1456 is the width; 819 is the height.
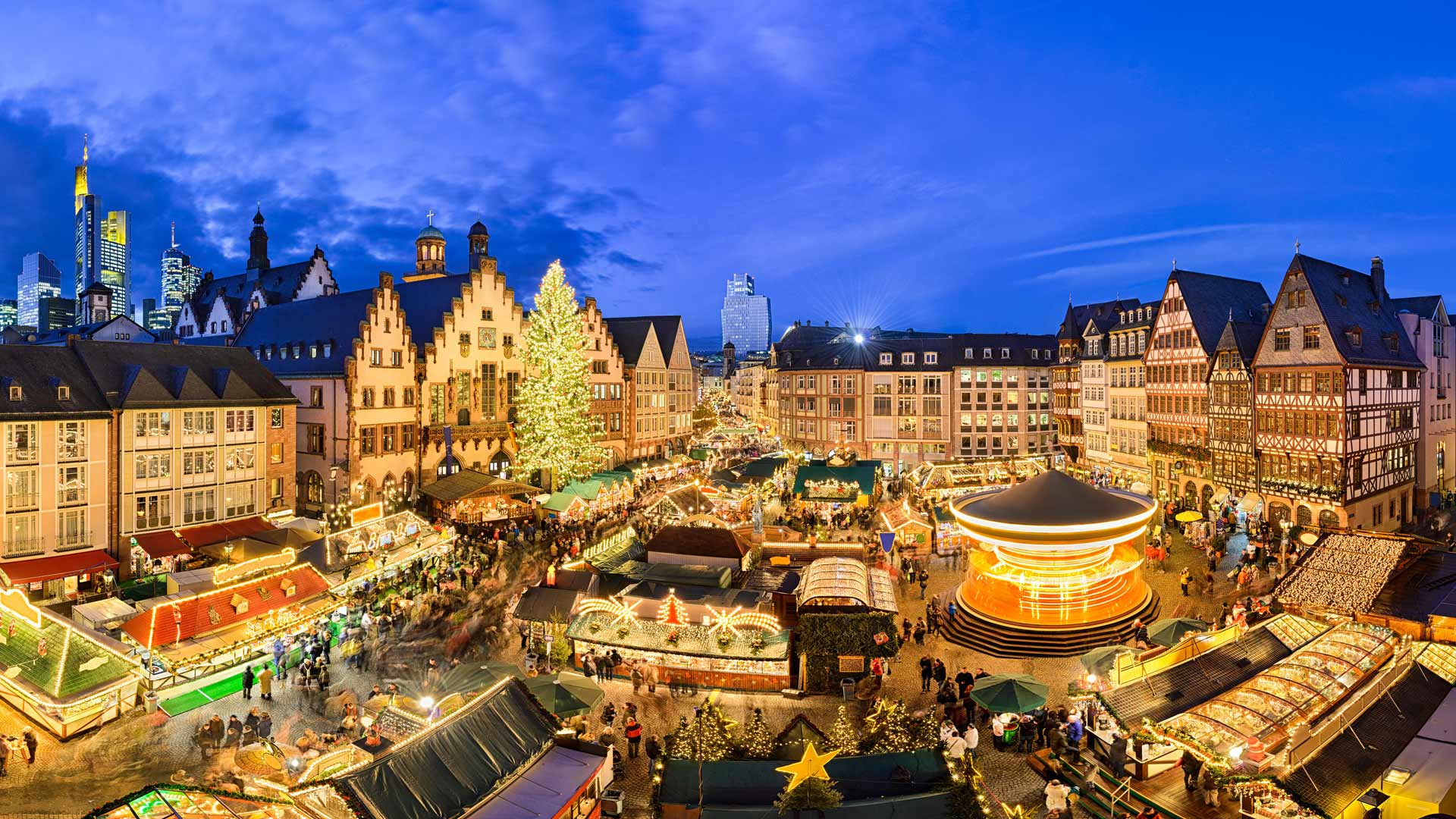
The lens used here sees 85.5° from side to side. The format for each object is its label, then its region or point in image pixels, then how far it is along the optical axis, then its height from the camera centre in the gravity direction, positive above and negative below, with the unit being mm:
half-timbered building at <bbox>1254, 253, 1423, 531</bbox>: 36719 -307
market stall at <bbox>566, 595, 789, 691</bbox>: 20906 -6592
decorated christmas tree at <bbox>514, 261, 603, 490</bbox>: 46594 +282
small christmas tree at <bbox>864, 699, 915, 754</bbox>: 13875 -5927
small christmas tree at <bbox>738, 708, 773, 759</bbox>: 14203 -6270
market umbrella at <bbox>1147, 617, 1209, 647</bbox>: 20109 -6073
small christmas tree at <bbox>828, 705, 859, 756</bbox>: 14117 -6154
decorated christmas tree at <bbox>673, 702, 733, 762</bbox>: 13781 -6051
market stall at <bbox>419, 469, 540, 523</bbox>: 41875 -5199
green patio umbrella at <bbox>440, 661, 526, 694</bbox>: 15109 -5470
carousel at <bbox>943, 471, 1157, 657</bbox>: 24031 -5580
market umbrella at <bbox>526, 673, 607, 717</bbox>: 16922 -6475
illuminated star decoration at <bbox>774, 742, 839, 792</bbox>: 11406 -5383
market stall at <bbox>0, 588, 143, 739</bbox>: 17547 -6204
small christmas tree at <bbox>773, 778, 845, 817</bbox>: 11180 -5705
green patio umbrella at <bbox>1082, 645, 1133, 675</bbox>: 18594 -6378
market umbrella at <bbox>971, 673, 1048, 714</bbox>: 17609 -6772
